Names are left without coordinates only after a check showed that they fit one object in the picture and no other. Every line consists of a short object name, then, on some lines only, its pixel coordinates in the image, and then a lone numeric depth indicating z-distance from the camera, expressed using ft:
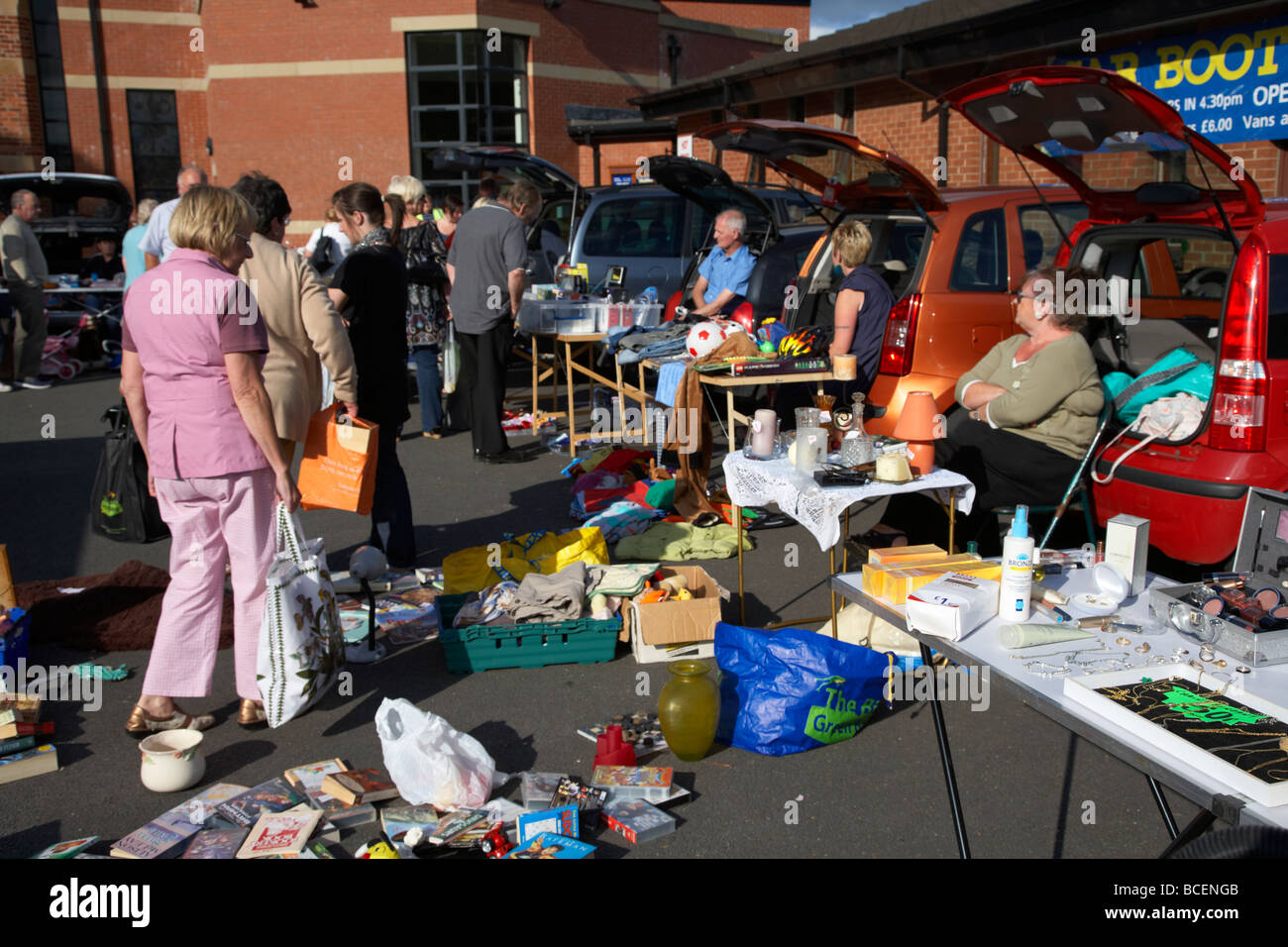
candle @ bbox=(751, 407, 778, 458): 17.12
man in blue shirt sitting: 29.09
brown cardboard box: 15.98
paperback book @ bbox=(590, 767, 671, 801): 12.16
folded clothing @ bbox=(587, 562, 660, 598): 17.04
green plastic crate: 15.97
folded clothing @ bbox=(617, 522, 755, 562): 20.76
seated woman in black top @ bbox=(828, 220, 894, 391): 22.68
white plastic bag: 11.94
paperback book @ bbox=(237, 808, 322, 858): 10.98
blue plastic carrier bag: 13.21
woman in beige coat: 15.43
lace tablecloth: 14.90
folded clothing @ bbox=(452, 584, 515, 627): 16.60
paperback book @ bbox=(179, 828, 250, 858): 10.85
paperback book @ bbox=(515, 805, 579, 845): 11.14
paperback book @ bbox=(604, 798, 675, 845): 11.44
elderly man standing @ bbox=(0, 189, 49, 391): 42.55
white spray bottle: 10.01
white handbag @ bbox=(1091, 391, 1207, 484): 16.40
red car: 15.25
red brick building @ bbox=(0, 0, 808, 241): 73.36
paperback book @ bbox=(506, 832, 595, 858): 10.70
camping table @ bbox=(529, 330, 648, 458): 28.26
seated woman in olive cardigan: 17.43
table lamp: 15.66
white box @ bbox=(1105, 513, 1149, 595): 10.77
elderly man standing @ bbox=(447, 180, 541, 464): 28.17
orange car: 21.85
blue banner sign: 31.81
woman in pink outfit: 12.78
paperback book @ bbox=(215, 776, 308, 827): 11.76
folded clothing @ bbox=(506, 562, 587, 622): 16.40
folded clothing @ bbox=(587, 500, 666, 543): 21.90
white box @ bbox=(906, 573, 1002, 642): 9.55
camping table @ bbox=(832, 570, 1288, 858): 6.94
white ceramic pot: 12.58
